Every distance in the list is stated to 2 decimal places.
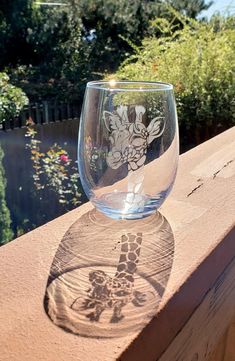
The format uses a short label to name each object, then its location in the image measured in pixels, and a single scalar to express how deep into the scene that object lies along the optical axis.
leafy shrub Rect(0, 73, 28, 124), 3.66
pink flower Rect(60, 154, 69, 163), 3.22
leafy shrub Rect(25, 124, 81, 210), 3.15
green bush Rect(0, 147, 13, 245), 2.41
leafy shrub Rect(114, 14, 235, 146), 2.44
